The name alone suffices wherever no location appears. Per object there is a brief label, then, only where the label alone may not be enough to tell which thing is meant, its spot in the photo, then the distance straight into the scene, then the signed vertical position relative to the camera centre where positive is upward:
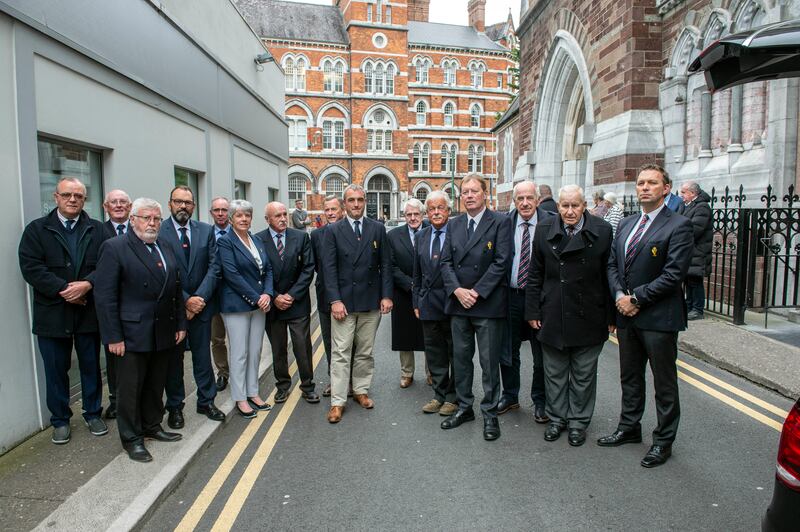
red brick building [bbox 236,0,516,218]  50.31 +12.69
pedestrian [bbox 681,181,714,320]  8.25 +0.02
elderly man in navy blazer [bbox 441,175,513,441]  4.80 -0.52
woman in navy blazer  5.25 -0.58
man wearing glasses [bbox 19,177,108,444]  4.34 -0.45
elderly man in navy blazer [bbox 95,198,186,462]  4.10 -0.55
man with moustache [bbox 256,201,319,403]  5.58 -0.66
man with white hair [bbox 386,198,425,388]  6.13 -0.79
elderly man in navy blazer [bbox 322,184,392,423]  5.41 -0.49
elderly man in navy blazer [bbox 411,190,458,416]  5.19 -0.68
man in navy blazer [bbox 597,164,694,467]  4.08 -0.46
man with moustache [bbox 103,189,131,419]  5.02 +0.12
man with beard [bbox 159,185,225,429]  4.89 -0.52
